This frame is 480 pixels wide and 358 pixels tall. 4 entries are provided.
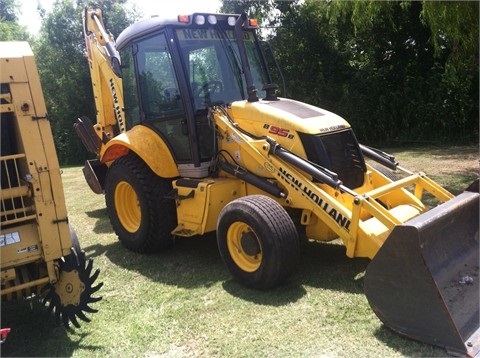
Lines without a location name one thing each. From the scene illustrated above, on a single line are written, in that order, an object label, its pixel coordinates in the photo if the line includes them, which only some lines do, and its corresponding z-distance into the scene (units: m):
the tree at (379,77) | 13.13
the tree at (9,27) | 27.83
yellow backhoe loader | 3.20
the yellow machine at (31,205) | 3.21
